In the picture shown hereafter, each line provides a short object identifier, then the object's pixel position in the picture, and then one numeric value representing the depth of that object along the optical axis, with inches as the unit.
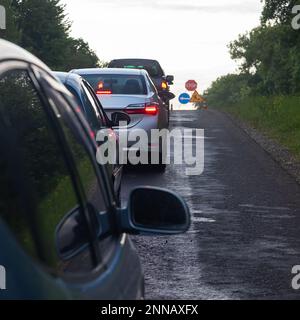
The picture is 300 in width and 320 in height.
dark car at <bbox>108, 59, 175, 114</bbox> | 1378.6
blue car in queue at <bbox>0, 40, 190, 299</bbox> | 92.9
